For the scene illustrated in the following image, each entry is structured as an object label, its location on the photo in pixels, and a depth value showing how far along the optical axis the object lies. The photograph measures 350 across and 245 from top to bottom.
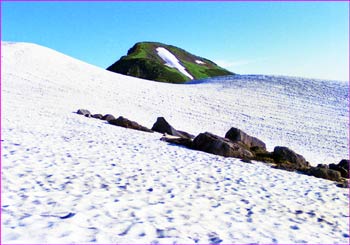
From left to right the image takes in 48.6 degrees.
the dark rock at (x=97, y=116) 25.00
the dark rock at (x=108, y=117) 24.53
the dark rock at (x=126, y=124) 22.30
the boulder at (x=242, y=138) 21.11
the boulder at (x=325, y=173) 15.41
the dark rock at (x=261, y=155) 17.75
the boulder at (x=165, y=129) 22.45
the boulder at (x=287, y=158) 17.39
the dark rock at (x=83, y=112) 25.75
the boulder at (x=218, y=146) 17.17
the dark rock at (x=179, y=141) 18.64
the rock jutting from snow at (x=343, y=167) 17.83
